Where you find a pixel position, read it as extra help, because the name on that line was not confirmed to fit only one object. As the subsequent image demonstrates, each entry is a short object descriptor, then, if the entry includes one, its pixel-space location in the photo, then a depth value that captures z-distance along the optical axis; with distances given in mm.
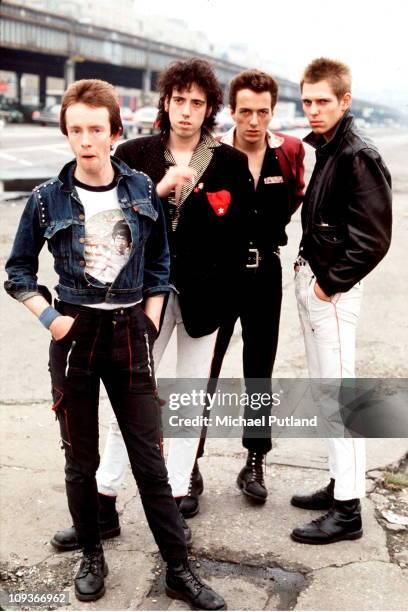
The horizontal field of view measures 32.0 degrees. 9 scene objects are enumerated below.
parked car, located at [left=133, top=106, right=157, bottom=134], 35125
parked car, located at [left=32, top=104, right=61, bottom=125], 42688
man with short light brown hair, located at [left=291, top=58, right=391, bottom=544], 2891
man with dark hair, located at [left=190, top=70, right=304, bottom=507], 3281
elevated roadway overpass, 49062
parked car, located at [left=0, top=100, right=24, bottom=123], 44188
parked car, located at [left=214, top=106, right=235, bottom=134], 36750
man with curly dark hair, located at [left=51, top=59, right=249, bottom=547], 2914
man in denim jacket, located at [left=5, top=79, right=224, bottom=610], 2479
